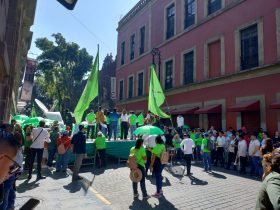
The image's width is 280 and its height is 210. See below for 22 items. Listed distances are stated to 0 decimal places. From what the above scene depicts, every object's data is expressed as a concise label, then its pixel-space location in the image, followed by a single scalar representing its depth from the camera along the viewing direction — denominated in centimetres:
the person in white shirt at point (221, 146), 1312
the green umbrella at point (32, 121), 1367
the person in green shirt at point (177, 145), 1433
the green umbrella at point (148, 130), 1074
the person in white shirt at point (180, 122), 1834
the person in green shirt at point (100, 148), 1212
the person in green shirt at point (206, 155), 1187
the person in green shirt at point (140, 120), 1686
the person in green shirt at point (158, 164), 764
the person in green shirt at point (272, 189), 226
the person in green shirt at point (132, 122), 1580
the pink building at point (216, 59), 1459
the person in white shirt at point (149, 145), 1076
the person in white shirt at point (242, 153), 1142
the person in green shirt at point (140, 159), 746
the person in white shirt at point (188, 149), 1091
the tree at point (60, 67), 3856
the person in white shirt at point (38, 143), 913
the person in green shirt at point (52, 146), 1138
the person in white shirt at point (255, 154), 1065
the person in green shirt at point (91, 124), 1528
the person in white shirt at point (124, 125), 1532
